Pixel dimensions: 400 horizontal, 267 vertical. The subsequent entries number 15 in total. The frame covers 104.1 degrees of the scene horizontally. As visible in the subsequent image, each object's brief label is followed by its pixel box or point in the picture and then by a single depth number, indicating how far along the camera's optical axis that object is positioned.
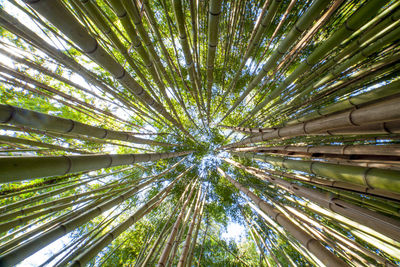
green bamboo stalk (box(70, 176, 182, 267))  1.16
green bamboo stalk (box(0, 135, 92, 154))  1.25
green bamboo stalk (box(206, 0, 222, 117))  1.12
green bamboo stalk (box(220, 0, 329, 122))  1.10
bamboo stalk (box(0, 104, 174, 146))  0.66
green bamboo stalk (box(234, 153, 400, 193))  0.75
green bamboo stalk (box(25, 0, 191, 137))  0.67
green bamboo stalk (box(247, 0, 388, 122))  1.02
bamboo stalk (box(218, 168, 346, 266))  0.88
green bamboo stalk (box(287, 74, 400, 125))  1.00
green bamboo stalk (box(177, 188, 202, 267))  1.64
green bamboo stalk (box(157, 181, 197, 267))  1.45
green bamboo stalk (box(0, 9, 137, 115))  1.06
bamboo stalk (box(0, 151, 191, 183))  0.61
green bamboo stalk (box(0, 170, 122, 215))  1.39
